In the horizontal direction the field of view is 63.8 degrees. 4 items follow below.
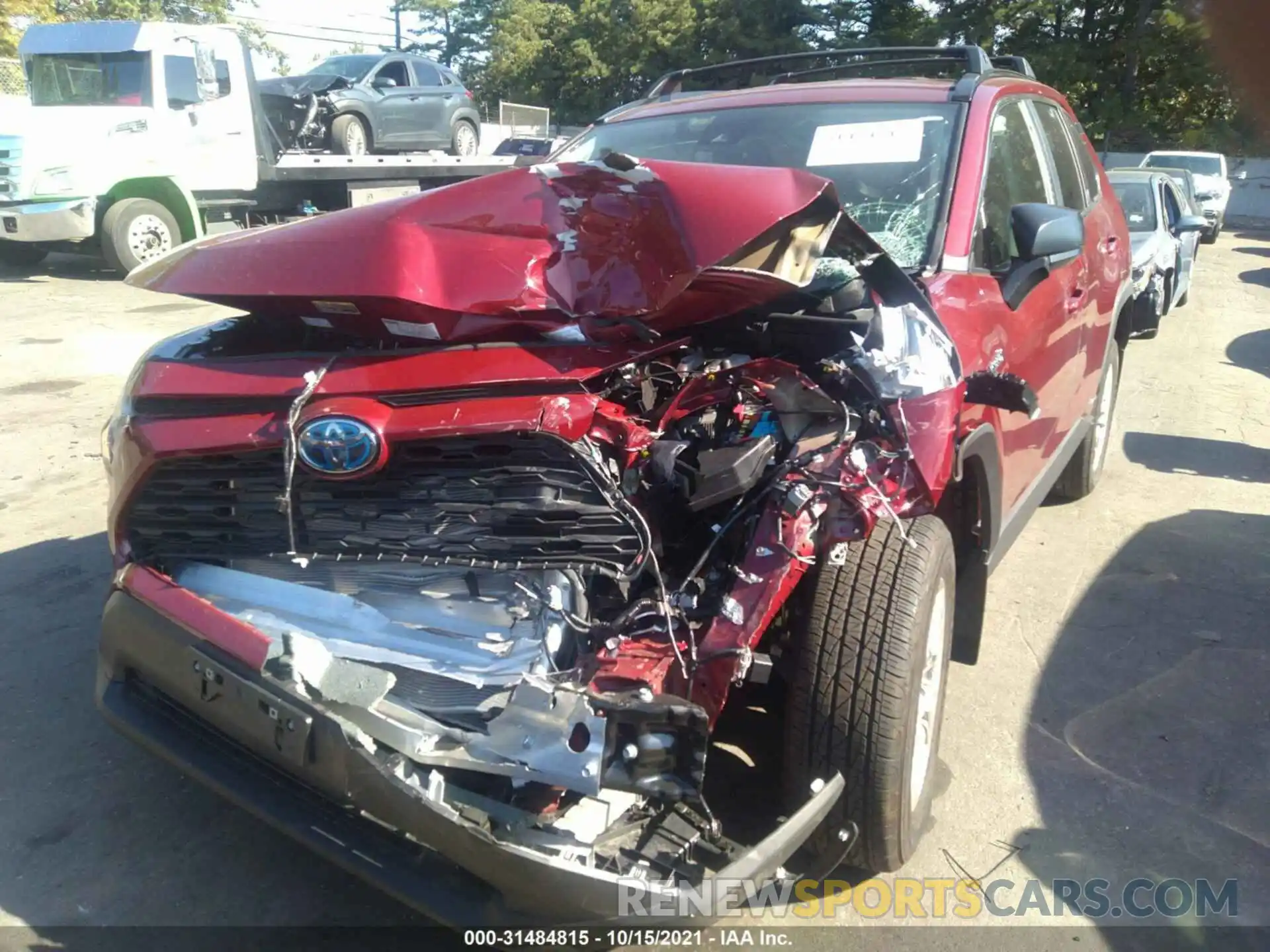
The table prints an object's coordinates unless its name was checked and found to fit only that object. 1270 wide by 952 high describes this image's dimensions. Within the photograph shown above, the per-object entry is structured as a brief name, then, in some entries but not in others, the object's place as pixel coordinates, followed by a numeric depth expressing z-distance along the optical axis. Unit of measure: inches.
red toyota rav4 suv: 78.9
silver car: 373.4
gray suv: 554.9
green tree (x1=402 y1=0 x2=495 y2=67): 2064.5
